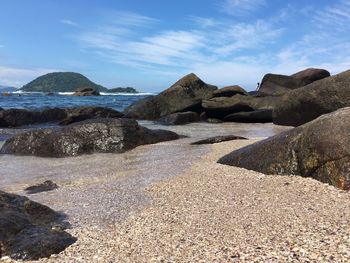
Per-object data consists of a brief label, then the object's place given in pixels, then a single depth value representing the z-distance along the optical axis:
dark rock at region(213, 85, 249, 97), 26.09
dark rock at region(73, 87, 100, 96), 85.05
